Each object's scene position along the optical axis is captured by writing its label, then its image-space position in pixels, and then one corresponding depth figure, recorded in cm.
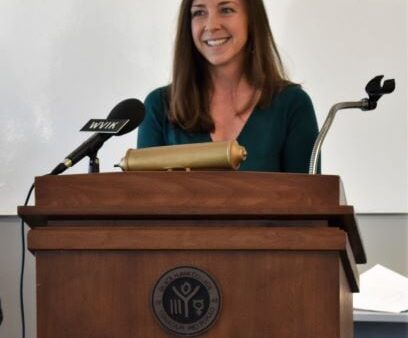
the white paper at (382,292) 606
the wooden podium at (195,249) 412
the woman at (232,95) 531
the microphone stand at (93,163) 459
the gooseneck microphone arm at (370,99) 477
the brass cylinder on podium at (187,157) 427
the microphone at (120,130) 453
